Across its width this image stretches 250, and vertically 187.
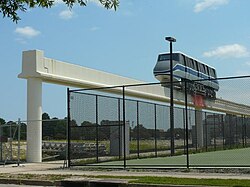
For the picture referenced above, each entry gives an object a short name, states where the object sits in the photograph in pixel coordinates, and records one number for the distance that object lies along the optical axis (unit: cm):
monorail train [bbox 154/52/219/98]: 3966
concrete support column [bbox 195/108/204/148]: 3544
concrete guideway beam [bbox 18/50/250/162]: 2636
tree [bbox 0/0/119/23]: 943
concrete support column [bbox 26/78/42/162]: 2639
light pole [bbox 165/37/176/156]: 2380
